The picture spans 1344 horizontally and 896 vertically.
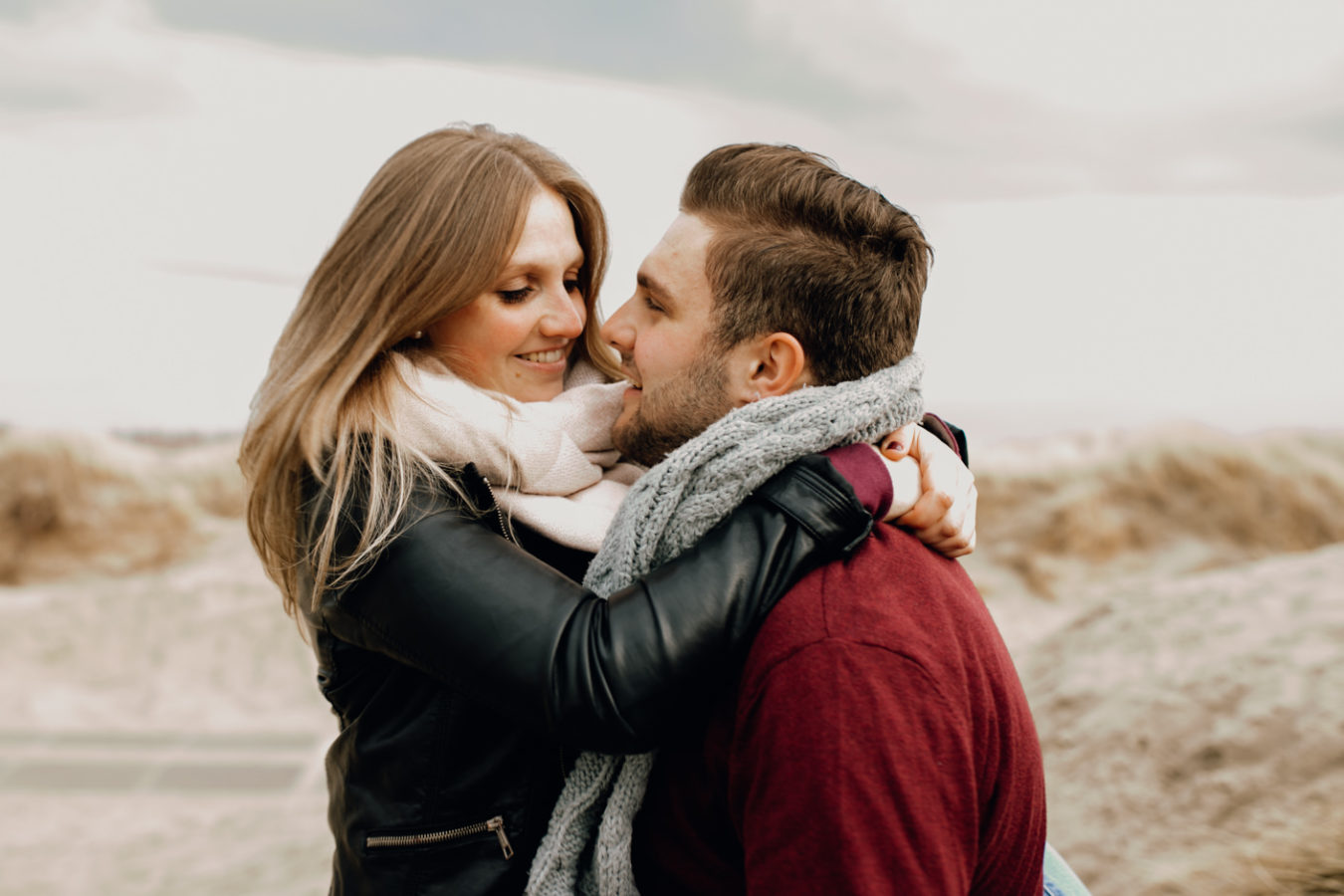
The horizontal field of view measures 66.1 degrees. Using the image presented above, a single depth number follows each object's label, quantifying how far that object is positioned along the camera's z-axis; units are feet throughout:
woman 5.14
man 4.56
